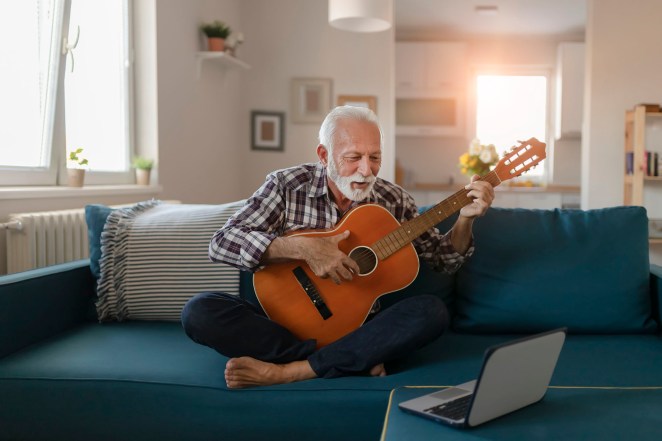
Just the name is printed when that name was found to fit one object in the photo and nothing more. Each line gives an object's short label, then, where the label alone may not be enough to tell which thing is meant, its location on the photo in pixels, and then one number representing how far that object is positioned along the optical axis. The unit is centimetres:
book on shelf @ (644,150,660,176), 500
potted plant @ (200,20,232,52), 464
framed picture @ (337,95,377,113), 560
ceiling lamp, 368
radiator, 260
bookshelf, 491
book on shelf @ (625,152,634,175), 505
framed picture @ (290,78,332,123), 561
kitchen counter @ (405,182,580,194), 698
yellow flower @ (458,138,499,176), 422
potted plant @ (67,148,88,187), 319
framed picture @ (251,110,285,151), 564
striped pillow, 225
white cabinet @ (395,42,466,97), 727
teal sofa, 165
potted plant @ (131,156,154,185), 380
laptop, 128
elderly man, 176
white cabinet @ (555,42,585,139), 714
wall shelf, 456
